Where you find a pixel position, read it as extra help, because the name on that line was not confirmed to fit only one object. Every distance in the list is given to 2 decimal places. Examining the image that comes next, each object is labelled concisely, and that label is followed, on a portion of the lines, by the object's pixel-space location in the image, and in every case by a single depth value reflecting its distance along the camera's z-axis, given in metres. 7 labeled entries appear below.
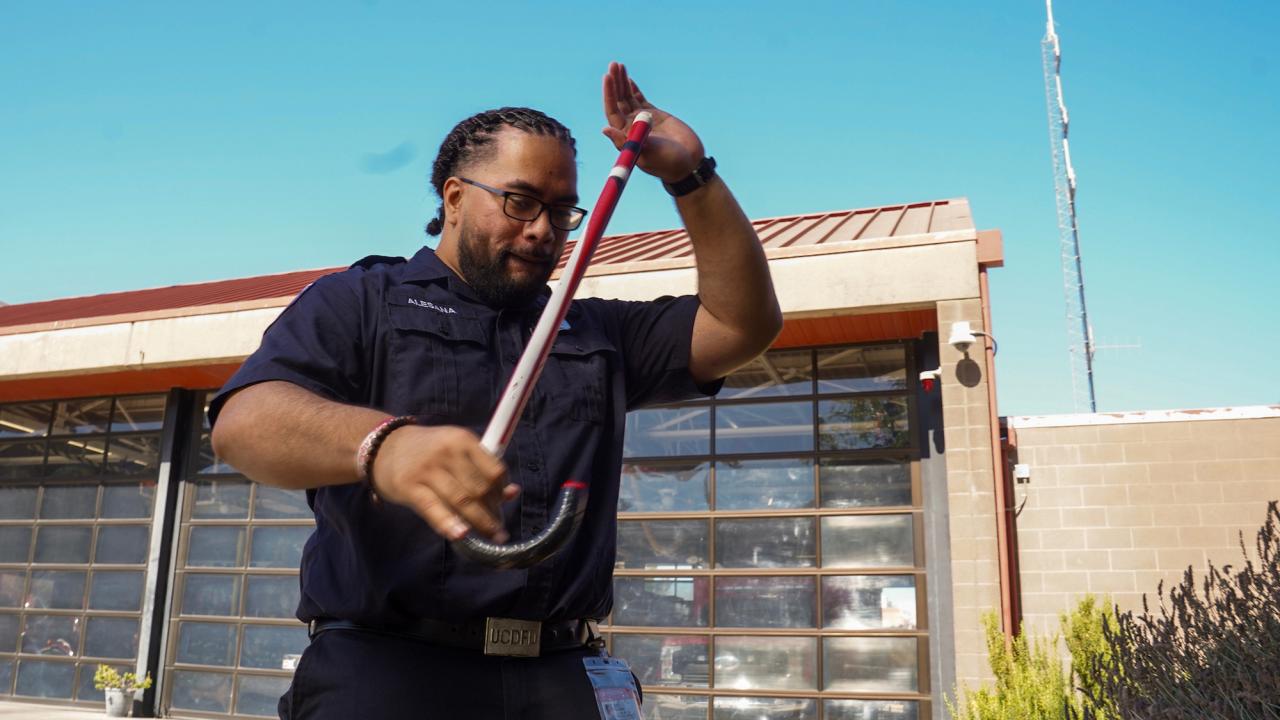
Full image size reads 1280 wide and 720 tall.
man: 1.92
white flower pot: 10.26
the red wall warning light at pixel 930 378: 8.23
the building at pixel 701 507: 8.19
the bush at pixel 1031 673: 5.99
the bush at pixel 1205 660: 3.07
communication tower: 29.94
